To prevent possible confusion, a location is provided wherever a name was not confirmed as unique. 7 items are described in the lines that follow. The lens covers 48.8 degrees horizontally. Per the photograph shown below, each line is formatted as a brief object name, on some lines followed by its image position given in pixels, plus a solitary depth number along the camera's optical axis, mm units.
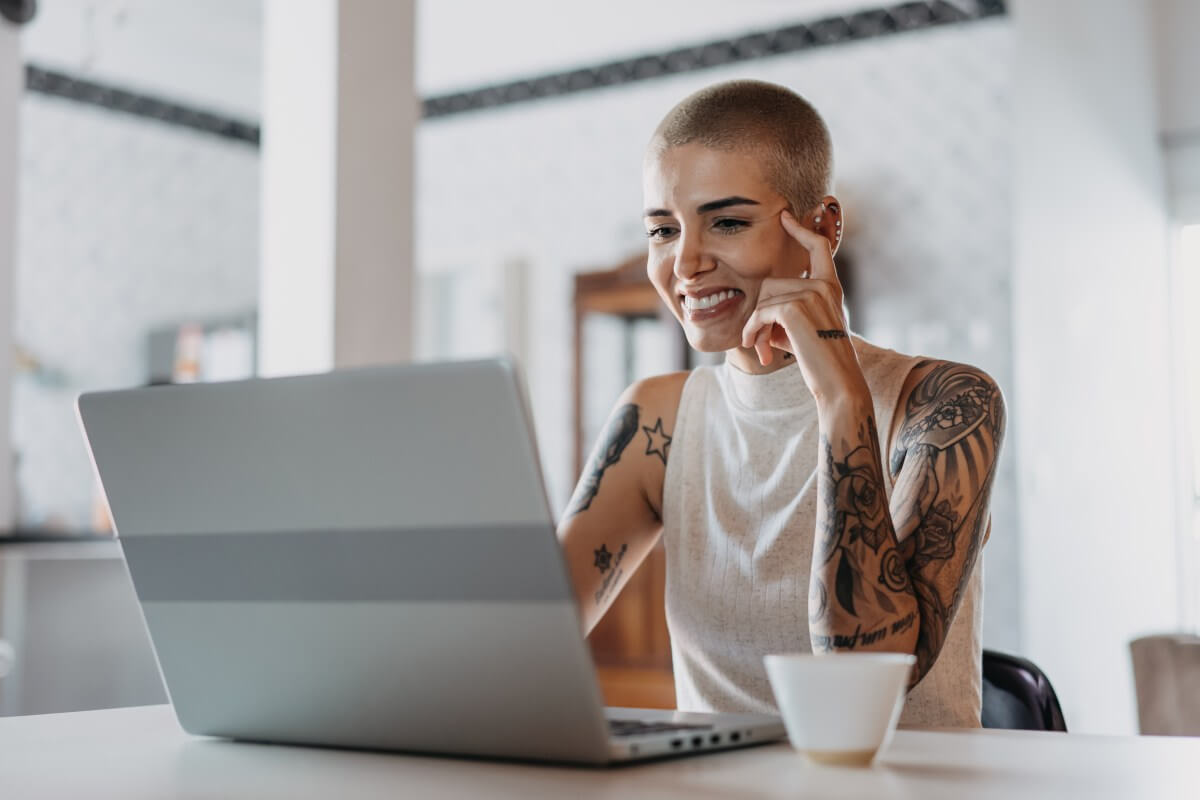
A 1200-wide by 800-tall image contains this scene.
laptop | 712
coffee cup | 743
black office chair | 1281
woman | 1240
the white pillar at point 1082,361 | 4137
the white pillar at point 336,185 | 2549
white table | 690
